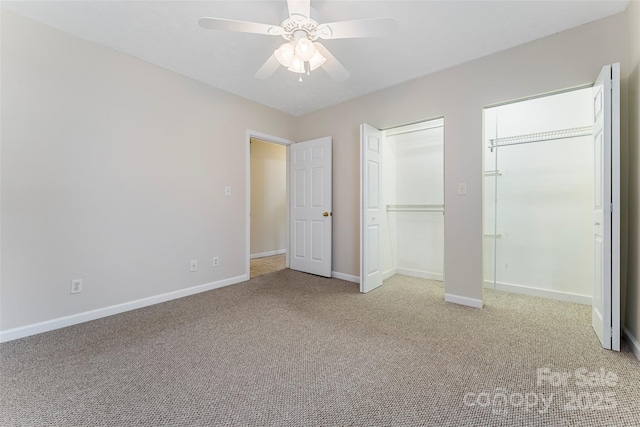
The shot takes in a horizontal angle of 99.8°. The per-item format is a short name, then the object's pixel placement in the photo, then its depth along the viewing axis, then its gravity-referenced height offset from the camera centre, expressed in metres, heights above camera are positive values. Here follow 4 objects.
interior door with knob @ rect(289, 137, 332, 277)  3.91 +0.04
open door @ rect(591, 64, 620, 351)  1.81 +0.02
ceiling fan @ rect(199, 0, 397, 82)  1.67 +1.19
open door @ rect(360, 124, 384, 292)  3.20 +0.02
